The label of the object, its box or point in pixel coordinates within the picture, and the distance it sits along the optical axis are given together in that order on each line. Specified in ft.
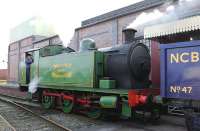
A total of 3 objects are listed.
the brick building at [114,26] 32.90
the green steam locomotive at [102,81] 20.04
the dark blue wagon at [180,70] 15.48
